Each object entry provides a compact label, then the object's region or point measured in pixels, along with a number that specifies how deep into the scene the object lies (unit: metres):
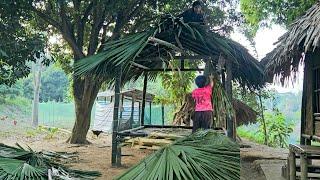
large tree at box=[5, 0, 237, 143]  7.97
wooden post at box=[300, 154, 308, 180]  3.35
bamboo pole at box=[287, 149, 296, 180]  3.77
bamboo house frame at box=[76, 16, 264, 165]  5.05
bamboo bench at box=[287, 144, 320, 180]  3.35
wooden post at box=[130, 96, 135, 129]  9.78
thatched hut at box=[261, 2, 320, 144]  3.95
